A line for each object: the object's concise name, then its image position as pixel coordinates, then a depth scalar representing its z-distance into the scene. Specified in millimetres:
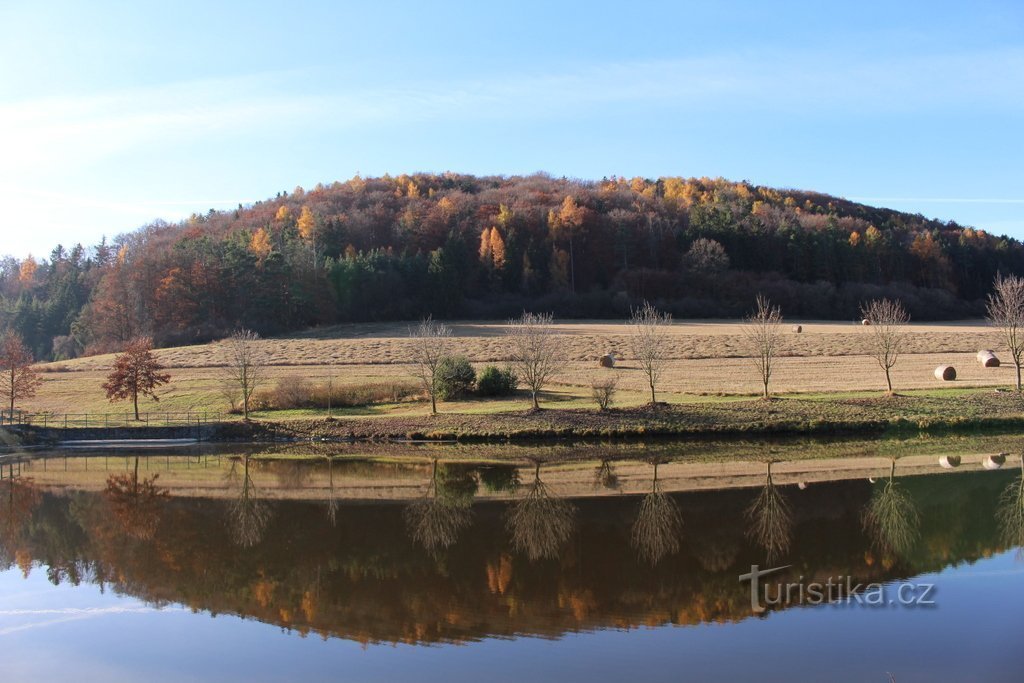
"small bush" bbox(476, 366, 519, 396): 44219
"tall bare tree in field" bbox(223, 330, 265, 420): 43219
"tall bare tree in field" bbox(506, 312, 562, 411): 40562
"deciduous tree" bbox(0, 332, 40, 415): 44500
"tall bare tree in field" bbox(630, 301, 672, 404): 40312
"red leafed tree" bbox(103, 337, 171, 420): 44062
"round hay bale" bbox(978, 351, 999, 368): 46500
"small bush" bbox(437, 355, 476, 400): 43781
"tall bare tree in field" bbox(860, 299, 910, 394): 41156
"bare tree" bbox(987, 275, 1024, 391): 41281
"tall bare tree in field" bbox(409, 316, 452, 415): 41628
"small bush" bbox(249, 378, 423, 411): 44594
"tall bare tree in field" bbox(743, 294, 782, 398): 40906
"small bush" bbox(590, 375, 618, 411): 38656
